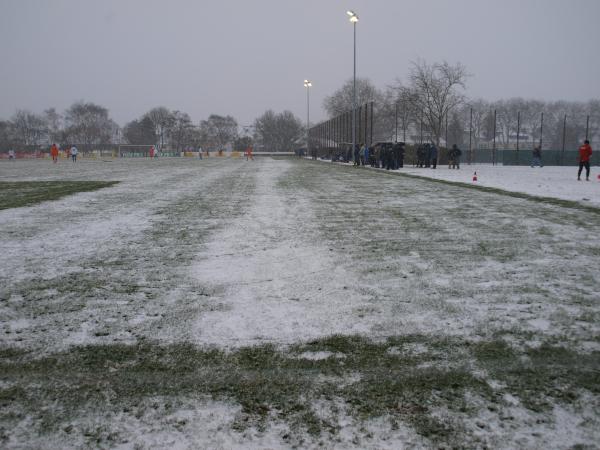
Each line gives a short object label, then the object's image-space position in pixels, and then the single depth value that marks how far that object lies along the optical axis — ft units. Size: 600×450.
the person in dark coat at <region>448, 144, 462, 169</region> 110.54
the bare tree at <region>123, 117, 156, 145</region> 395.14
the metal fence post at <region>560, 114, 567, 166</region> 160.43
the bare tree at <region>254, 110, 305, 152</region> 430.61
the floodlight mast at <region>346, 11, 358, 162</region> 113.91
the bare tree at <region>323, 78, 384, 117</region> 351.46
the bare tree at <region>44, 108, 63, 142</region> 409.08
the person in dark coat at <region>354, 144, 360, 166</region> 123.57
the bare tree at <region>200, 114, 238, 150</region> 449.48
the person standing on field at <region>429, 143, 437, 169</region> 111.97
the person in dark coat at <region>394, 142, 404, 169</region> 101.16
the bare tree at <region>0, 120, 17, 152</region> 331.16
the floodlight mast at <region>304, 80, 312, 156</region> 219.41
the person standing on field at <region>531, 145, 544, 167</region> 142.82
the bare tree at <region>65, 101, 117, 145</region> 368.27
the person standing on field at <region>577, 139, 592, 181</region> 67.51
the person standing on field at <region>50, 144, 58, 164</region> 157.57
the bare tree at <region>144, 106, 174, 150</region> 397.51
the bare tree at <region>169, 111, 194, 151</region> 403.95
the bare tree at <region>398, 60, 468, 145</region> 142.20
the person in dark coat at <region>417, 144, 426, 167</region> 114.01
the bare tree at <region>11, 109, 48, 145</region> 379.96
